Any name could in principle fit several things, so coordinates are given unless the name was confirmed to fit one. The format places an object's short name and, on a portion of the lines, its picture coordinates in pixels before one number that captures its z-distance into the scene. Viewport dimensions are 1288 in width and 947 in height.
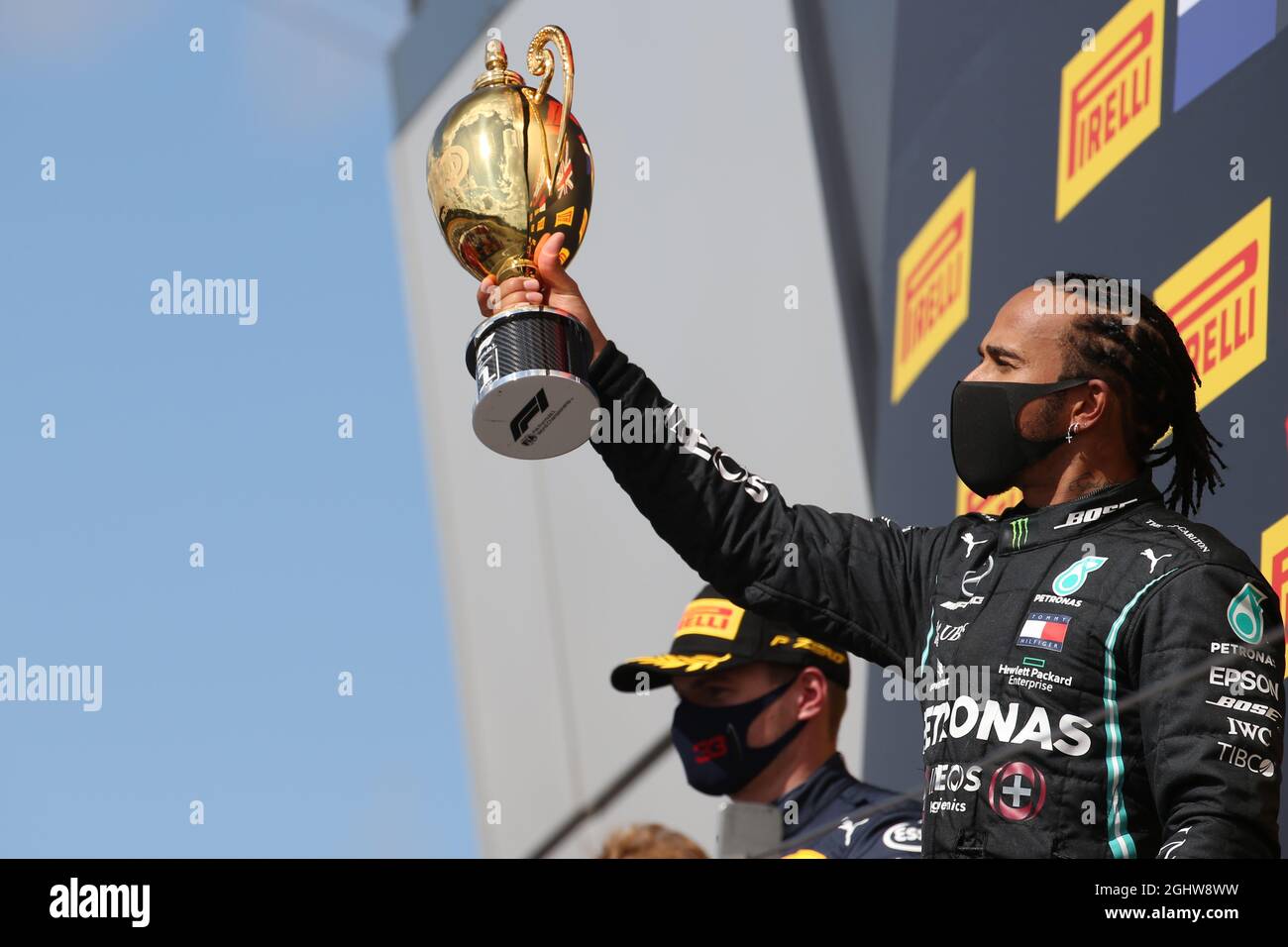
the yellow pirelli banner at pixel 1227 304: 7.52
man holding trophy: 4.94
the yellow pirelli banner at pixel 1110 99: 8.58
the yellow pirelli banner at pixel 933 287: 10.53
